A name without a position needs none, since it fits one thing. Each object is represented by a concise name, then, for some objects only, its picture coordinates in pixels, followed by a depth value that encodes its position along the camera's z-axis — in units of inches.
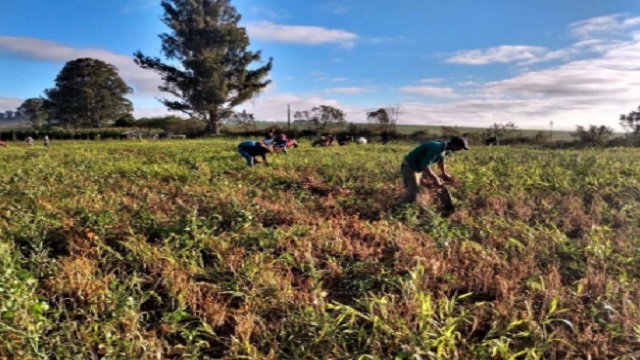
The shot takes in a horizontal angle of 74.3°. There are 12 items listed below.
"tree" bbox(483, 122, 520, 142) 1108.5
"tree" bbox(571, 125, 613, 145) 950.1
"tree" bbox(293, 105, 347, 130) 1393.9
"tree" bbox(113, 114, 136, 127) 1553.9
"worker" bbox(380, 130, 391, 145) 1065.7
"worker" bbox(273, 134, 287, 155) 500.7
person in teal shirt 206.0
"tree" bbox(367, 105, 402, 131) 1331.2
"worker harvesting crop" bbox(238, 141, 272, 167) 374.6
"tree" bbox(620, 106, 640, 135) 989.8
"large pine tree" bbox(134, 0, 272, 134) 1259.2
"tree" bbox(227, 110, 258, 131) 1446.1
